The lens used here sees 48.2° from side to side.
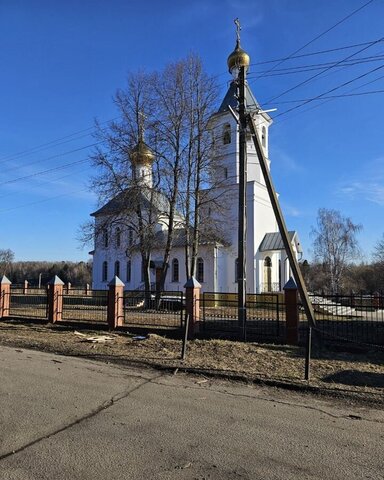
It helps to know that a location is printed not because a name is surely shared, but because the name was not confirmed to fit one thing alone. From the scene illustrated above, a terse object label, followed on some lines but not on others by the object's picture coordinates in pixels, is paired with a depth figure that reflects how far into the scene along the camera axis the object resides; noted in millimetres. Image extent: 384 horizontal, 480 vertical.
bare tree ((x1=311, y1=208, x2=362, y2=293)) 50375
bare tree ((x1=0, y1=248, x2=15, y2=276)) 119319
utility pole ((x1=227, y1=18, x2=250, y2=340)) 13484
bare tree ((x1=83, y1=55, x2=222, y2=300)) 25812
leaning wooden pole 11586
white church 31469
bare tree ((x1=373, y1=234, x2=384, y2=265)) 62500
